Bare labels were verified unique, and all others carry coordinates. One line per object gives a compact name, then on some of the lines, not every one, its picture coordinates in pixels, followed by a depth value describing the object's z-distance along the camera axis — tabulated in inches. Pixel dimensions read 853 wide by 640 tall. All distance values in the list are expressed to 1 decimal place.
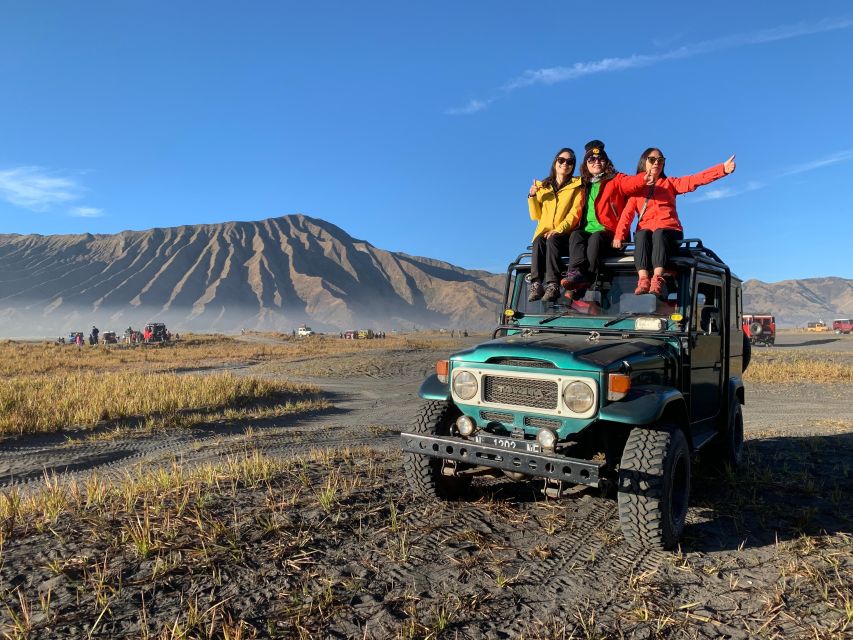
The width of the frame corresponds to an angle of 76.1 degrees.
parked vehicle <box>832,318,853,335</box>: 2884.8
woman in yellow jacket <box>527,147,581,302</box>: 214.7
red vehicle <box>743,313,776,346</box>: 1726.1
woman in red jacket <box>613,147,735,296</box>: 196.2
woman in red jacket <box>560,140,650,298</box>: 209.3
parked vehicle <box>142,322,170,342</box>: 1999.3
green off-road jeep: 153.0
